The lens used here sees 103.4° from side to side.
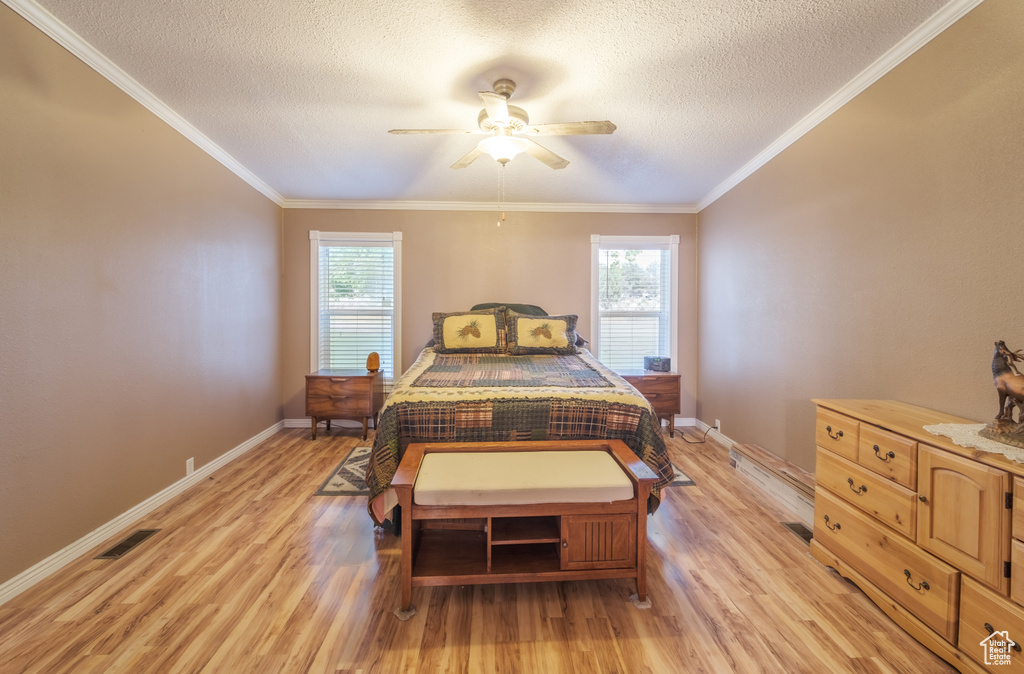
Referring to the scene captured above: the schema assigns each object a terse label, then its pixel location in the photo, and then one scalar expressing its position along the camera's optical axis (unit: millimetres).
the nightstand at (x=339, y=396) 3648
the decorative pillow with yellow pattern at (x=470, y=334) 3496
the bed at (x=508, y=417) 1918
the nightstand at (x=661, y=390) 3678
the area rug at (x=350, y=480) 2627
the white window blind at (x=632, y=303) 4246
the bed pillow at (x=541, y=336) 3471
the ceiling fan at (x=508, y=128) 1932
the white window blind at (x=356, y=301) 4141
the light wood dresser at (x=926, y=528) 1158
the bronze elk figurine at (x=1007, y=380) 1234
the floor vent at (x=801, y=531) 2047
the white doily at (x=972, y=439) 1190
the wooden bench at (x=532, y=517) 1497
